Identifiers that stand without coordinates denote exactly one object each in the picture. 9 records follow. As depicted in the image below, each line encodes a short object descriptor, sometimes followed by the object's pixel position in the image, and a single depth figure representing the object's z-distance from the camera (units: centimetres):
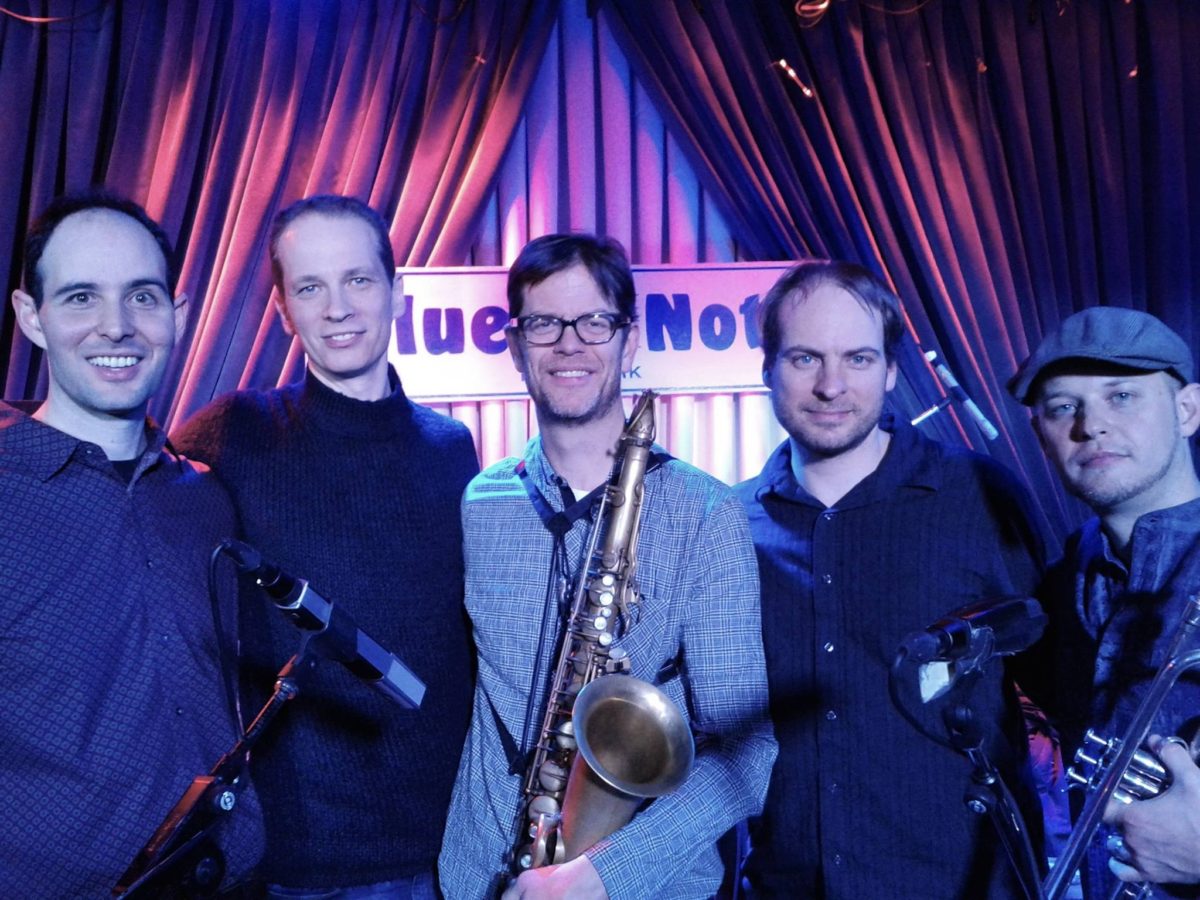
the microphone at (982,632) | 132
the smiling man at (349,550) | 221
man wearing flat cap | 202
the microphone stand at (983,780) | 142
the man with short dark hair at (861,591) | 228
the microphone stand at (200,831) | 138
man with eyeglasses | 200
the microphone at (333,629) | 139
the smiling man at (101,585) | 185
